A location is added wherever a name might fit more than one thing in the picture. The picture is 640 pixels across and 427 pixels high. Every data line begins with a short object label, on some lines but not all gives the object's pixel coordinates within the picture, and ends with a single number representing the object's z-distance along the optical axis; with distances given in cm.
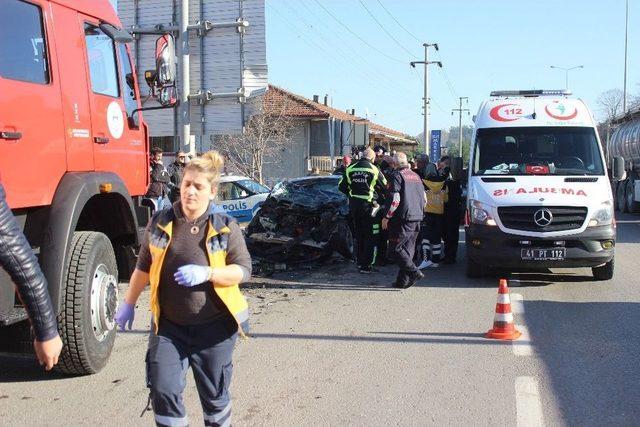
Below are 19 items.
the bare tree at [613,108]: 6108
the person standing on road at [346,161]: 1280
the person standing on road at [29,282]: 236
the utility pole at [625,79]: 4425
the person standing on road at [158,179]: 938
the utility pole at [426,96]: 4781
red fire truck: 447
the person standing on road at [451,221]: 1152
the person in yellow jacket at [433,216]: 1123
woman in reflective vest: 341
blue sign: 4331
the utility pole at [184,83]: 1173
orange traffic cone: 645
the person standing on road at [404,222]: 909
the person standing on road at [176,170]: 1146
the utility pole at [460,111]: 8901
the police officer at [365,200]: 1023
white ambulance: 901
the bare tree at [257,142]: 3055
